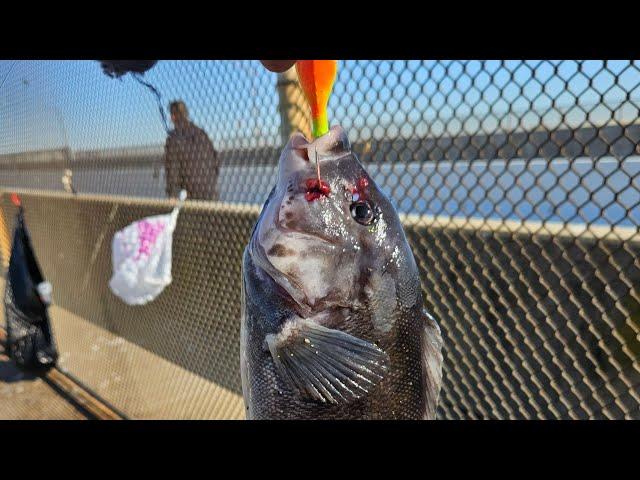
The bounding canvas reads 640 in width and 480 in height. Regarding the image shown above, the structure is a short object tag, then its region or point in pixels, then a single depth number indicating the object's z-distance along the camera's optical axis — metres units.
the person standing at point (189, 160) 3.80
